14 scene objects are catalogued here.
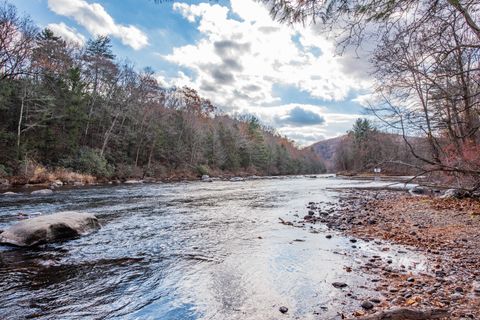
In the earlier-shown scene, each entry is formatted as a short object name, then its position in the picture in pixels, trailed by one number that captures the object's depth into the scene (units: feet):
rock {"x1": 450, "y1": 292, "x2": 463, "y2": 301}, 13.96
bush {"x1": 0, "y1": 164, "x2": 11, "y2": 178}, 68.23
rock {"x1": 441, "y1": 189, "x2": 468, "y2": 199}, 45.49
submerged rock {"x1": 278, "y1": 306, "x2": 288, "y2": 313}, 13.89
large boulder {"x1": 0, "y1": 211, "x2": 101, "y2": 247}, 23.97
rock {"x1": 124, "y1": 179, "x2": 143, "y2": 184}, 97.96
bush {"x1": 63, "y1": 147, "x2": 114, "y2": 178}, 90.99
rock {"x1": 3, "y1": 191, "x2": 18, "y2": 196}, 52.52
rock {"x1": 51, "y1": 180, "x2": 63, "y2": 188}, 70.97
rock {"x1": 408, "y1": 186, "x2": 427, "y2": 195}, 67.79
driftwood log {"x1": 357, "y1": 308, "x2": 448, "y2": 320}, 11.98
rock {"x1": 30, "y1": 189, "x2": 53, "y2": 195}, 55.70
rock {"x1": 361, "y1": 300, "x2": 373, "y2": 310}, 13.73
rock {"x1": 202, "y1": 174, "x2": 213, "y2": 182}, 134.31
